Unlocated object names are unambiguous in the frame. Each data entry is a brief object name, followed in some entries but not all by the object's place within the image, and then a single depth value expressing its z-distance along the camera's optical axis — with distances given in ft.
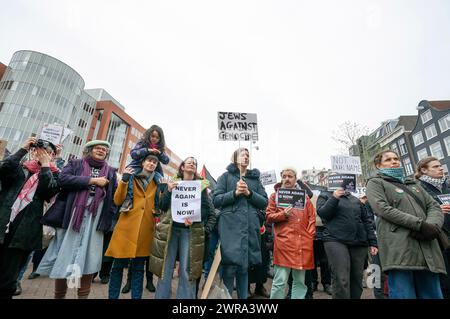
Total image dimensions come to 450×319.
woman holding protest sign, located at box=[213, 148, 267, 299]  9.87
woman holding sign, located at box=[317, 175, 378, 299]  10.18
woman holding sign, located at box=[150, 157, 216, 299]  9.45
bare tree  68.03
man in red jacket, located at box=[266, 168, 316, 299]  10.60
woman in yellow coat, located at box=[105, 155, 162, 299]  9.37
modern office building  104.53
